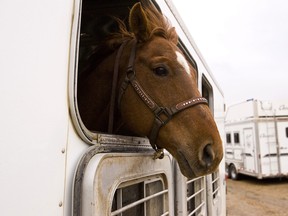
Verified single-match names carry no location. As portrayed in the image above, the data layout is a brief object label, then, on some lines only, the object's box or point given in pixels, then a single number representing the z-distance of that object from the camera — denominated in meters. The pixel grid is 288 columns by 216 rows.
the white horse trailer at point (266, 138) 10.84
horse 1.43
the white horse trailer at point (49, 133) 0.78
